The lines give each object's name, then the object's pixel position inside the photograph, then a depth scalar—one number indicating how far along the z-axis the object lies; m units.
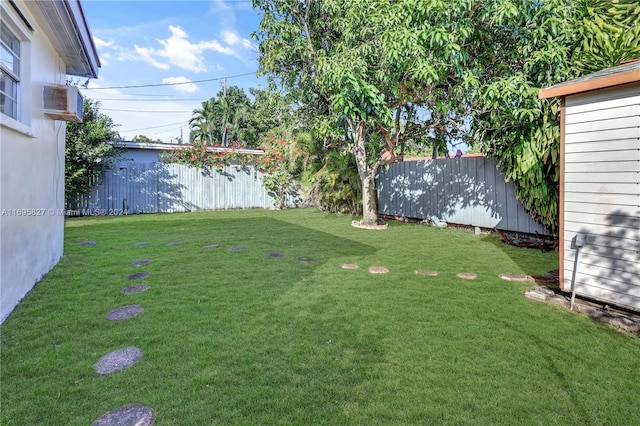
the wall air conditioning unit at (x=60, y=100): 4.19
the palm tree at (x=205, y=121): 28.81
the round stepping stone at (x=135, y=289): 3.80
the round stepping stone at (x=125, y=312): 3.13
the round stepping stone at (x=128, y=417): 1.78
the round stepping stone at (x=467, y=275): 4.46
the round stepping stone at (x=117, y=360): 2.28
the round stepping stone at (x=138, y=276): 4.28
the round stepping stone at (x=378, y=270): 4.70
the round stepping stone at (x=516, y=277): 4.44
